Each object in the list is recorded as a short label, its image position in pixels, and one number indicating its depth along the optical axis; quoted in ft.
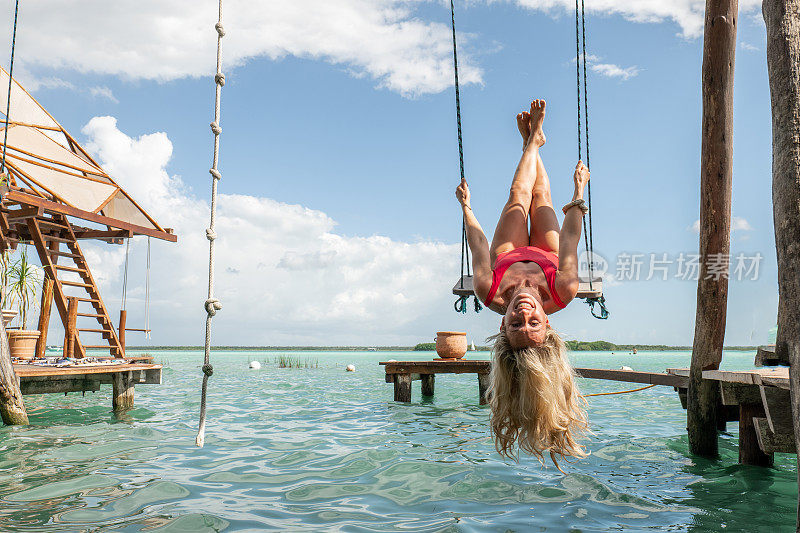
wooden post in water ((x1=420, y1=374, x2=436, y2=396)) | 47.88
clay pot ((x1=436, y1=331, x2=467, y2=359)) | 43.45
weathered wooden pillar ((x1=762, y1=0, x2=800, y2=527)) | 10.23
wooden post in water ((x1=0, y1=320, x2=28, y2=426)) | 27.76
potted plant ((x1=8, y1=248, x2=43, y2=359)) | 38.14
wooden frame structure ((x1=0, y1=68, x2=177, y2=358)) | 40.93
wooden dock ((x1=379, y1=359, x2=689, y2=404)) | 41.19
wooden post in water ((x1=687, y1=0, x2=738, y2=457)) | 22.34
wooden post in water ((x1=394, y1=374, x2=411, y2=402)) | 42.93
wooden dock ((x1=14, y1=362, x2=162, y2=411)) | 32.78
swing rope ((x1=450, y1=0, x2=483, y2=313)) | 18.99
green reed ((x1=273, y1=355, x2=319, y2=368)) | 112.23
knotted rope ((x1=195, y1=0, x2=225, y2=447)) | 16.63
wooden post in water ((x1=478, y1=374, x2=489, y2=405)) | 42.83
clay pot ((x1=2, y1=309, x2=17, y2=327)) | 38.95
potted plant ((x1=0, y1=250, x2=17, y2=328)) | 39.08
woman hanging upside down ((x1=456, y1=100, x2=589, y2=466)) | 14.20
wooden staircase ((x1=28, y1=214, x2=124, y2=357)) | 41.00
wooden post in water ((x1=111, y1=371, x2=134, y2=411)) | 38.19
